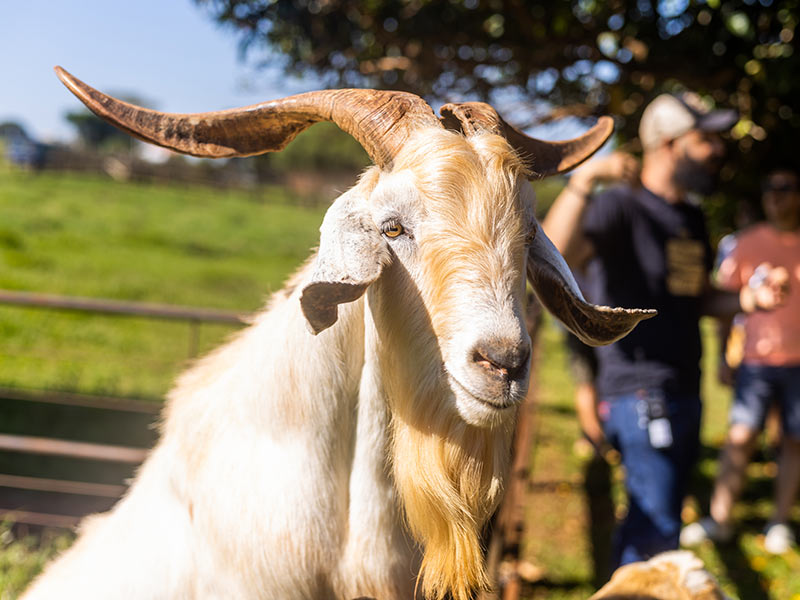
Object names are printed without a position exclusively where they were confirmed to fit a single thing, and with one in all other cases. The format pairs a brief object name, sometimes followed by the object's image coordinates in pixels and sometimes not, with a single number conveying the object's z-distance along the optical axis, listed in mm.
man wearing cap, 3023
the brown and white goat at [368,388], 1538
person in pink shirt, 4410
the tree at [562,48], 4617
